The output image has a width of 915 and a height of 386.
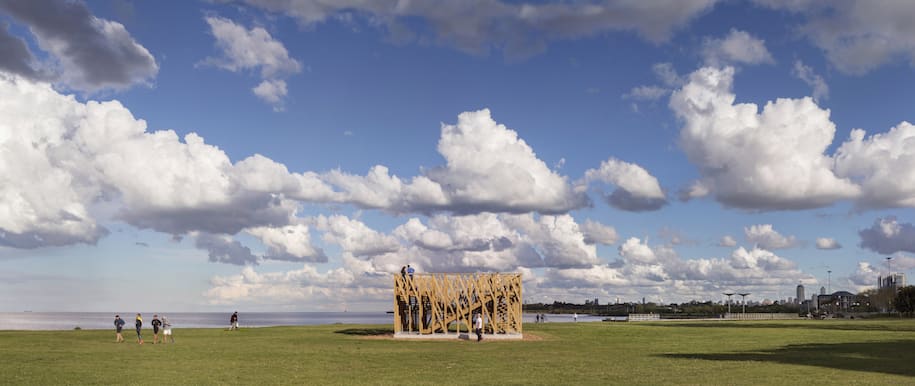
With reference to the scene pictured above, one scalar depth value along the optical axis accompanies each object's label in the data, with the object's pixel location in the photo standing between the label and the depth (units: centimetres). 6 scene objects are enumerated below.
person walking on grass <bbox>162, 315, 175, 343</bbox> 4712
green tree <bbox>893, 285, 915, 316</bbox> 13550
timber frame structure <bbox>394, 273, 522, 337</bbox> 5453
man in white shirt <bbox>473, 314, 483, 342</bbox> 5091
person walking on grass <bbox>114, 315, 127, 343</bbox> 4733
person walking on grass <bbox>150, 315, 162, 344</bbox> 4674
